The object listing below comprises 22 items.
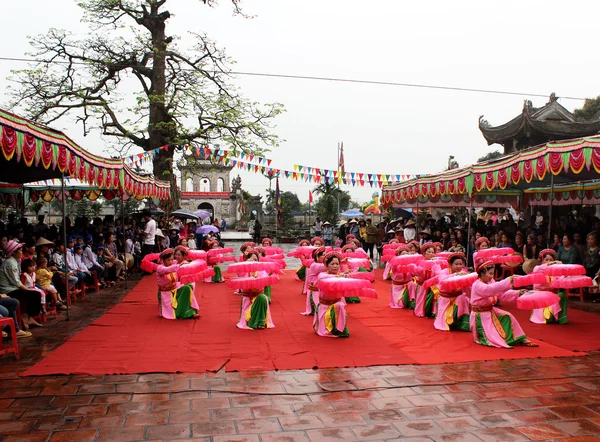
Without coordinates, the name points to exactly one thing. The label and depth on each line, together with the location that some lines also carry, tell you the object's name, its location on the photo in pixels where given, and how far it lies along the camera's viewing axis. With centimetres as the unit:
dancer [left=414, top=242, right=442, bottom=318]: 740
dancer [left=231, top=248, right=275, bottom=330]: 657
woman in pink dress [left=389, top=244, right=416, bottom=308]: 811
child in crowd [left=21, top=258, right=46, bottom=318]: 651
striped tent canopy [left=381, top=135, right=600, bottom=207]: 668
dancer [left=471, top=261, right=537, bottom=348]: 571
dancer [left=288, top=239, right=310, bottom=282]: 1136
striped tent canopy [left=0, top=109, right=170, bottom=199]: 505
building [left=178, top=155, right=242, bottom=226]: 3744
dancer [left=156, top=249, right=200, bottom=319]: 726
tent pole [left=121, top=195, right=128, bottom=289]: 1040
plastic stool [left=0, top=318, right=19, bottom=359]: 509
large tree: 1672
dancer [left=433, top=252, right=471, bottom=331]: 652
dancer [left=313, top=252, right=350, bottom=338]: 615
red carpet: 505
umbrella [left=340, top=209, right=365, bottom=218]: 2114
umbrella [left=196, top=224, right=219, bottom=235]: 1509
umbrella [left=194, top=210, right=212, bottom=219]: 2309
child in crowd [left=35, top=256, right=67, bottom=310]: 705
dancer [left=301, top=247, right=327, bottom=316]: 721
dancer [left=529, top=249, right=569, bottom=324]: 686
